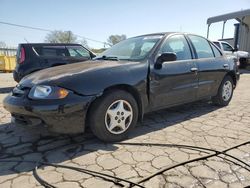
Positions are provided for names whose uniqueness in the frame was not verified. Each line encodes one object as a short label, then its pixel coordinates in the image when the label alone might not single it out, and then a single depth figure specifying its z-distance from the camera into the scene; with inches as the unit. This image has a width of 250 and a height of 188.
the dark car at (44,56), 240.8
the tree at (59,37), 1334.8
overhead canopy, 497.7
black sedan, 93.6
